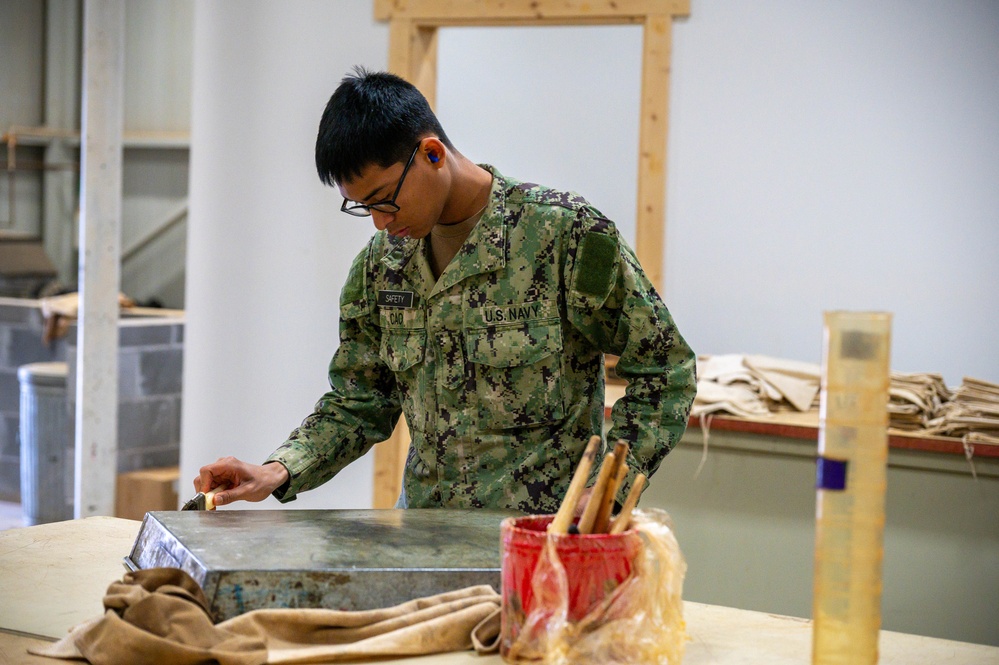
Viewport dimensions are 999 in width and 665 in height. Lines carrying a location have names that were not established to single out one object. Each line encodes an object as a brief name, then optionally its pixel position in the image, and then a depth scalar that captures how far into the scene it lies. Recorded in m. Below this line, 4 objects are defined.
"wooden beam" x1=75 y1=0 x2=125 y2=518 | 4.43
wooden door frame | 3.91
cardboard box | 5.29
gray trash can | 5.65
